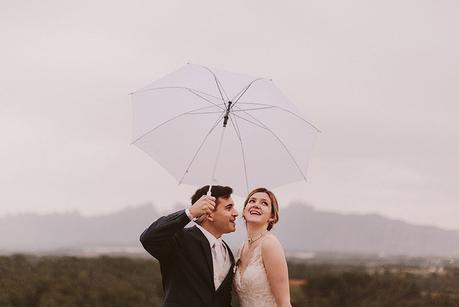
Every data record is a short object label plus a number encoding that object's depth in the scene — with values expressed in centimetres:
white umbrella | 509
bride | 491
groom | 454
